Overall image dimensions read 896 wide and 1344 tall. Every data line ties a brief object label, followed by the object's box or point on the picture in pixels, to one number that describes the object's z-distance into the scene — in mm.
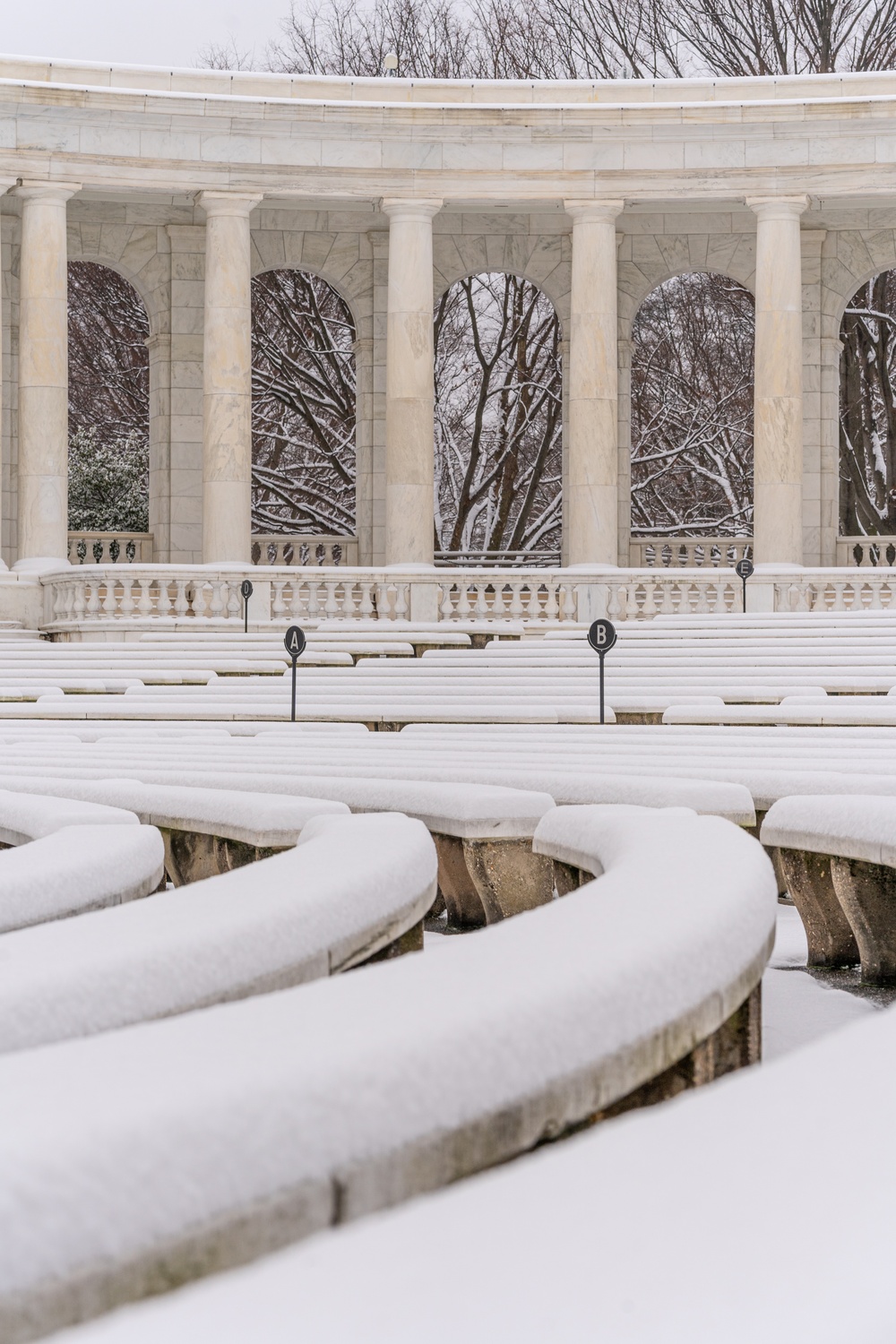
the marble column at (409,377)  58719
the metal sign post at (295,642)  28641
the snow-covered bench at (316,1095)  3949
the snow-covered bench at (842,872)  13281
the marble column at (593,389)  58719
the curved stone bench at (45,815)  14578
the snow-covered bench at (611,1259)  3436
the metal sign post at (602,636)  26469
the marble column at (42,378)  56875
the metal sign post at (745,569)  48531
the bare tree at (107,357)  84375
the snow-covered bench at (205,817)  14625
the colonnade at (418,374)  57344
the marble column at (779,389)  58406
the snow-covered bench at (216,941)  6625
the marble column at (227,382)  57844
